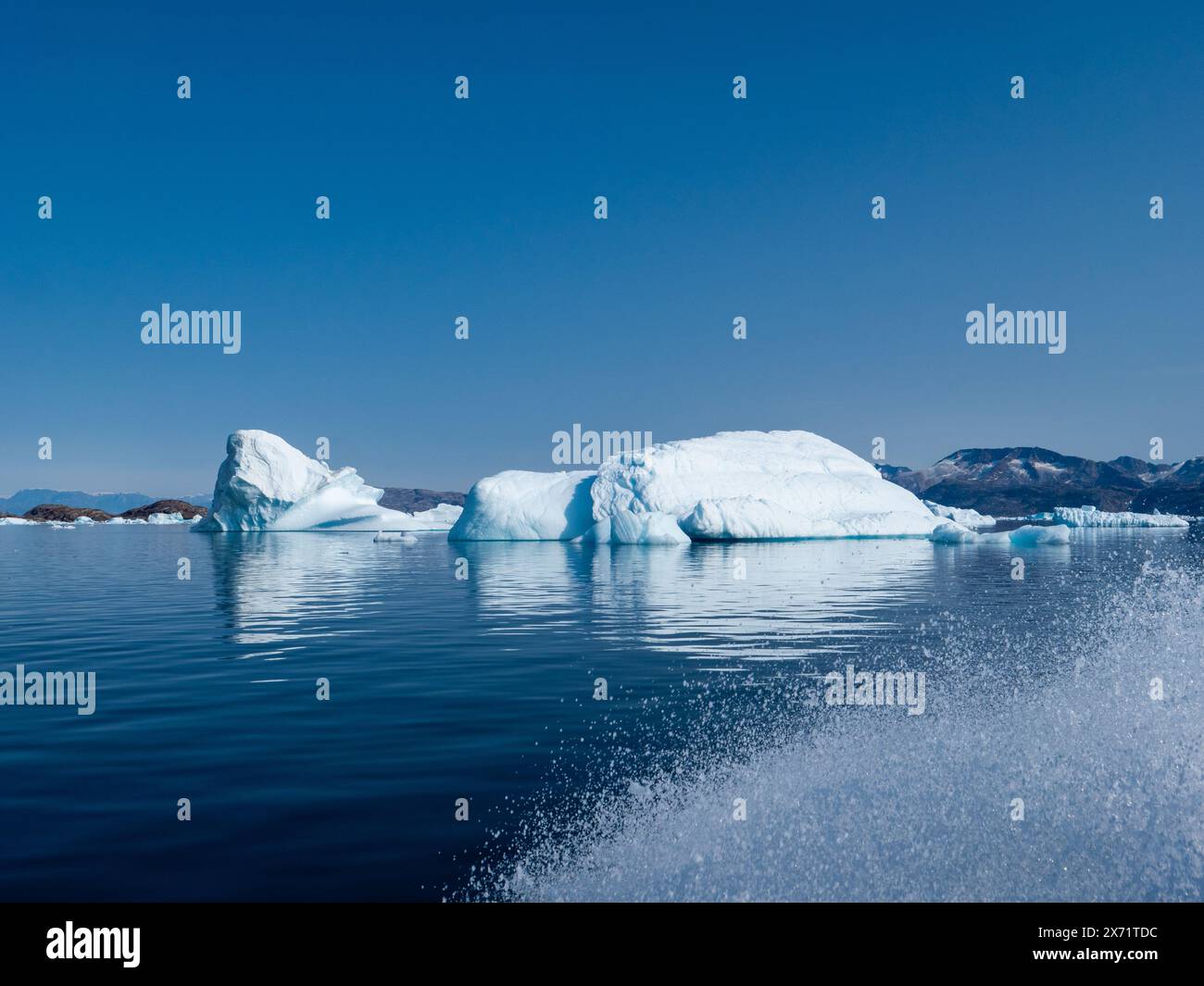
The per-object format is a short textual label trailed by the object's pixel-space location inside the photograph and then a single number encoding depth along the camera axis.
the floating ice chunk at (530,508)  54.91
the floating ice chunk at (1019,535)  50.44
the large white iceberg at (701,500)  51.19
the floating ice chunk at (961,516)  84.52
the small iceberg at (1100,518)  85.56
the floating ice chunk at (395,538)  60.09
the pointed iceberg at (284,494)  67.62
